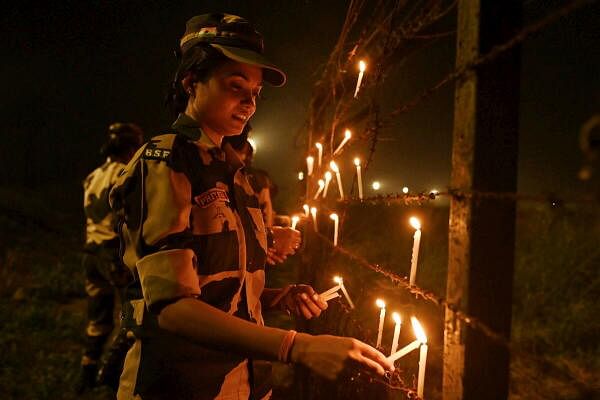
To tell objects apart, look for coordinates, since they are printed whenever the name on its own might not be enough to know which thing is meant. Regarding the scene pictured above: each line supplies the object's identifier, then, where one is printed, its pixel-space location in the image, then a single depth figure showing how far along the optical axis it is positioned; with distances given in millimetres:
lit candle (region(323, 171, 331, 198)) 3477
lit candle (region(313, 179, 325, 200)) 3832
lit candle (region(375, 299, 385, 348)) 2053
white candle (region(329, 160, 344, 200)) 3159
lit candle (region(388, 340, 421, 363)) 1376
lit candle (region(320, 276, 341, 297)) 2095
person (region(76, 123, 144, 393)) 4492
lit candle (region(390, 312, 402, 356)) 1750
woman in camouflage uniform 1234
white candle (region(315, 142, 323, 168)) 3735
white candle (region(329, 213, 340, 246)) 3066
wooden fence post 1236
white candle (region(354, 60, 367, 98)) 2742
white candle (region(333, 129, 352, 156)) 3148
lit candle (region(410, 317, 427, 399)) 1430
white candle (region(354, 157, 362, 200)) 2688
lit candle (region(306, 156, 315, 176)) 3871
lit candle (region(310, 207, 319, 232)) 3566
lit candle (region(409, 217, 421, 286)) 1678
